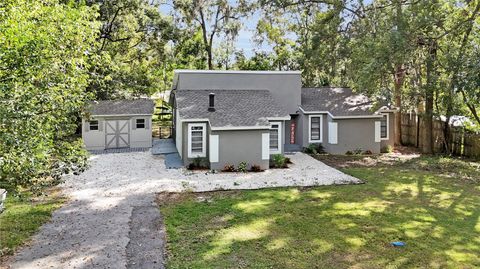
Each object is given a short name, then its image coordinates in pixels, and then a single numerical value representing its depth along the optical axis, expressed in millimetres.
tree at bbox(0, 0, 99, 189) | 5809
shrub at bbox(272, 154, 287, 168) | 17203
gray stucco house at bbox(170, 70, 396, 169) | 16531
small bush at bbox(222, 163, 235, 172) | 16234
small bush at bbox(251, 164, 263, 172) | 16422
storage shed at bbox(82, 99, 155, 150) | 21375
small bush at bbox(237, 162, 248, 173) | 16297
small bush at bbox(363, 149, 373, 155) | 21300
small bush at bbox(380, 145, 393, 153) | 22078
